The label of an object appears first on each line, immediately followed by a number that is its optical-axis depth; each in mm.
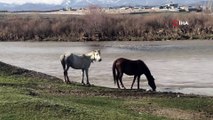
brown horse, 22531
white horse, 22328
